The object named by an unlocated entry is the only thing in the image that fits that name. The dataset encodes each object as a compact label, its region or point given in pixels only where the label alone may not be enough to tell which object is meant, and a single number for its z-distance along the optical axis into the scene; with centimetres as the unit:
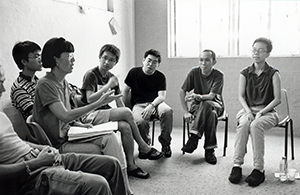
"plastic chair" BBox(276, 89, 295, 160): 335
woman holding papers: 207
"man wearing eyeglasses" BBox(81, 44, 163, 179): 280
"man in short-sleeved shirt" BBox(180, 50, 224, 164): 333
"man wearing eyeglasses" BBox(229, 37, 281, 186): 278
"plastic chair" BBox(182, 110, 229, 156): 341
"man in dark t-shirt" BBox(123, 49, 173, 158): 336
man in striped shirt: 244
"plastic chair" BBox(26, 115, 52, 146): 203
